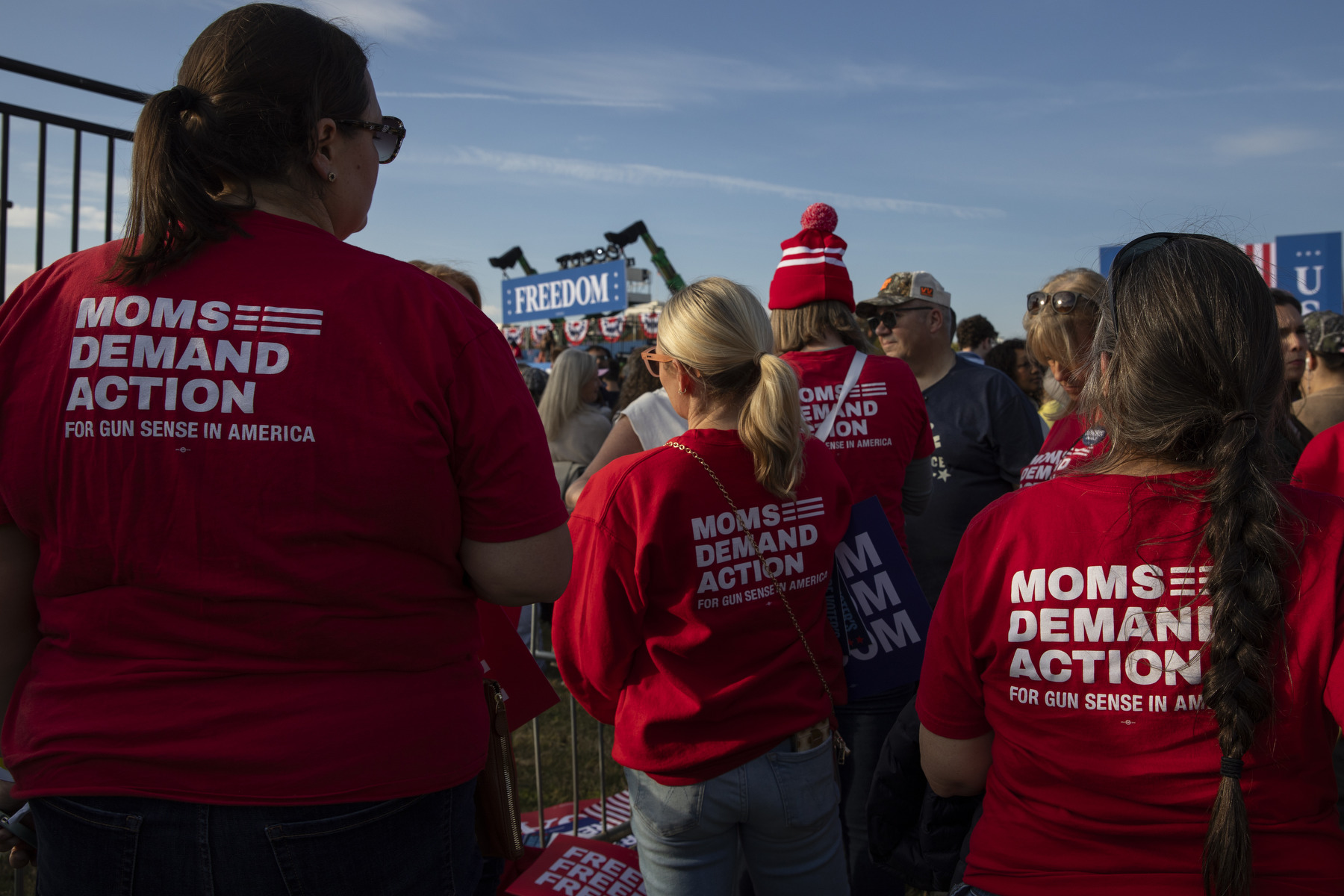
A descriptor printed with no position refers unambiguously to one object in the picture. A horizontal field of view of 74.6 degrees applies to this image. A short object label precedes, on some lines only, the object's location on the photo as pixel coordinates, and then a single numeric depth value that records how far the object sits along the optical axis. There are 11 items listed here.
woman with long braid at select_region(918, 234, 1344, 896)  1.17
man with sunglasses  3.62
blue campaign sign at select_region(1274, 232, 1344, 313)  8.56
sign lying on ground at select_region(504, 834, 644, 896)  2.54
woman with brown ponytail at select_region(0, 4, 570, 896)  1.17
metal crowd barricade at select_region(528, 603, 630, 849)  3.32
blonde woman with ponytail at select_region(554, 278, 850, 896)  1.92
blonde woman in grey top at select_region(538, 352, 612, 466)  5.98
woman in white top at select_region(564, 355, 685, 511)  2.77
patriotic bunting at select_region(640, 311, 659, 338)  23.94
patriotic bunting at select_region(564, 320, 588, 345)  26.94
